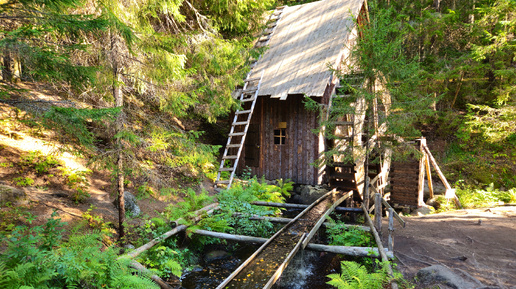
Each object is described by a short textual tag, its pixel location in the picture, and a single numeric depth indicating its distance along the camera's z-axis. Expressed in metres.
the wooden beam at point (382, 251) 4.58
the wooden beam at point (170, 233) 5.33
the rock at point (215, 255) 6.68
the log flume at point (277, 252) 4.87
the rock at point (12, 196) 5.62
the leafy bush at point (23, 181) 6.47
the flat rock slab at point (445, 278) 4.81
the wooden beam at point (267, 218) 7.97
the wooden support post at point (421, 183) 11.57
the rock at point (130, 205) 7.19
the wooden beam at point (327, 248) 5.85
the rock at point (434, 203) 12.27
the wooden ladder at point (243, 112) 11.16
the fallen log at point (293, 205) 8.88
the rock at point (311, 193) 11.33
